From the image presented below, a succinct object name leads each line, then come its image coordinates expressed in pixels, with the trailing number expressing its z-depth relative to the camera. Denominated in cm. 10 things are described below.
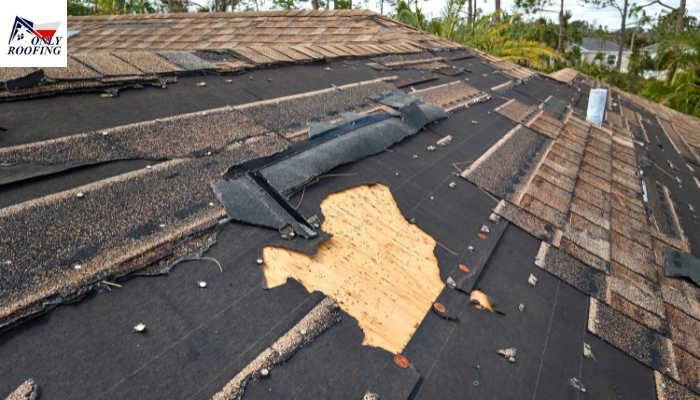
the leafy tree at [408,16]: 1255
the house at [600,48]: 4881
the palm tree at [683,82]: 1134
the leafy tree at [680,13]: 2342
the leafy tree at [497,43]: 1228
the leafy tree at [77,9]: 2189
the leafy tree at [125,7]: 1902
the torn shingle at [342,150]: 218
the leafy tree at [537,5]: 2970
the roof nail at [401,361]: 140
